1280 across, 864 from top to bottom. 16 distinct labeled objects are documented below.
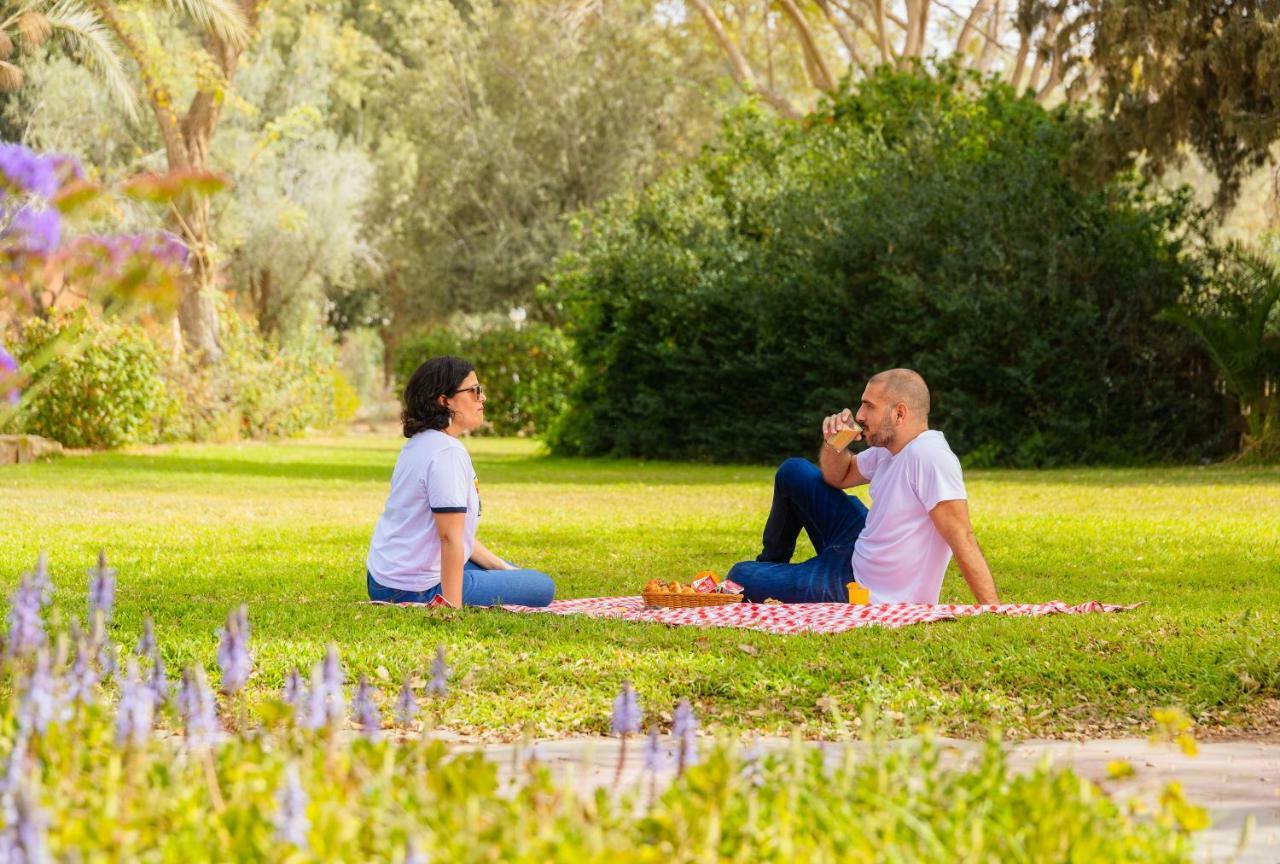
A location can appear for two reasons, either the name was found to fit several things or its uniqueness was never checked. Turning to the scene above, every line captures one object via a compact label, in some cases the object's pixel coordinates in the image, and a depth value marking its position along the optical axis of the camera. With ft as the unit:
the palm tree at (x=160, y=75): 154.40
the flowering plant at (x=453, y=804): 16.97
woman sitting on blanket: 43.45
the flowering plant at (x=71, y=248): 21.57
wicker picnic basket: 48.08
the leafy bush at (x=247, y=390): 167.02
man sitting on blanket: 44.04
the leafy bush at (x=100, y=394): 143.95
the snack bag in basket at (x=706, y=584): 50.75
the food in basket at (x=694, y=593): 48.16
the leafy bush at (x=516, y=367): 200.85
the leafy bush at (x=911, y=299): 131.85
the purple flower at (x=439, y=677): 23.90
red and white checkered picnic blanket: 43.42
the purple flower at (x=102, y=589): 23.76
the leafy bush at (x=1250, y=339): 125.29
